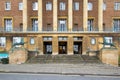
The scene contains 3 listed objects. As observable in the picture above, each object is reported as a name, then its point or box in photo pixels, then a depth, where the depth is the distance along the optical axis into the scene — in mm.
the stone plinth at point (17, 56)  13612
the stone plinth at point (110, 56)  13440
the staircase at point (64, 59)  13592
